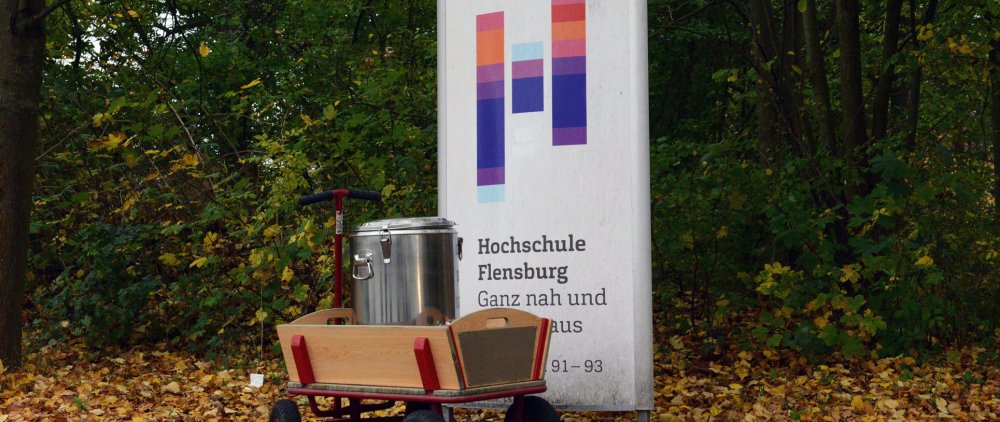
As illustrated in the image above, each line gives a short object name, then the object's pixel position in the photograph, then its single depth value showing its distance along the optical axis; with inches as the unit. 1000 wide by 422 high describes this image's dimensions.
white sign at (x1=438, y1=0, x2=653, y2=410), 229.9
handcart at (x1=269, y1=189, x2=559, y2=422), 181.6
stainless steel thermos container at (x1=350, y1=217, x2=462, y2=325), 197.2
